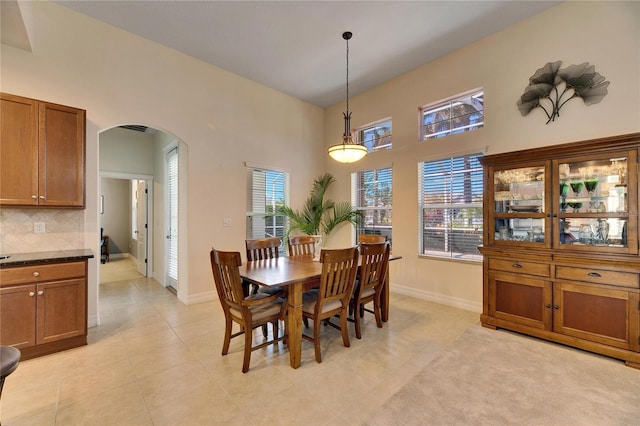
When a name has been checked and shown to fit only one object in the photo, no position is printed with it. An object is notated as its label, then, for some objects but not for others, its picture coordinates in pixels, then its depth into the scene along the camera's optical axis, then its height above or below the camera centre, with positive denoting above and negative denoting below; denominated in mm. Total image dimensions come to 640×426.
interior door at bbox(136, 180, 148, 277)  5746 -267
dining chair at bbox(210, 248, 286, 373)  2223 -801
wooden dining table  2299 -579
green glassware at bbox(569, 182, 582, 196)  2744 +256
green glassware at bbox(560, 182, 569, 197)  2800 +241
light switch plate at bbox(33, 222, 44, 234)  2910 -150
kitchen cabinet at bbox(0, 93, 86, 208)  2568 +591
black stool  1245 -695
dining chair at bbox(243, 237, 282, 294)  3301 -457
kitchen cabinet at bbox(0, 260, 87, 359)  2371 -855
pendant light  3229 +741
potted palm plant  5211 -1
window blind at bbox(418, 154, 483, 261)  3838 +84
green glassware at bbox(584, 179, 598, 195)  2666 +271
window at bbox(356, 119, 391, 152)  4930 +1453
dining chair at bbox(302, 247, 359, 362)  2412 -735
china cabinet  2445 -323
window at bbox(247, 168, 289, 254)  4852 +230
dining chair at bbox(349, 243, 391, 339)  2844 -720
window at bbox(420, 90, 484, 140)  3820 +1435
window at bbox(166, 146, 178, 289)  4656 -66
